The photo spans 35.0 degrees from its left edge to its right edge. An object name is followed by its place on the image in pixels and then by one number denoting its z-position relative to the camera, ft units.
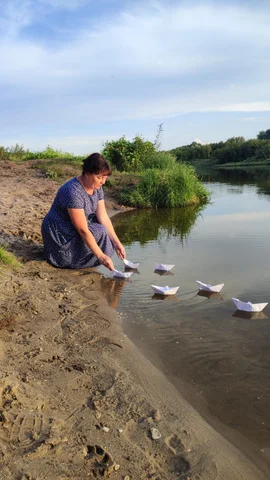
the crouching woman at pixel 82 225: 16.52
